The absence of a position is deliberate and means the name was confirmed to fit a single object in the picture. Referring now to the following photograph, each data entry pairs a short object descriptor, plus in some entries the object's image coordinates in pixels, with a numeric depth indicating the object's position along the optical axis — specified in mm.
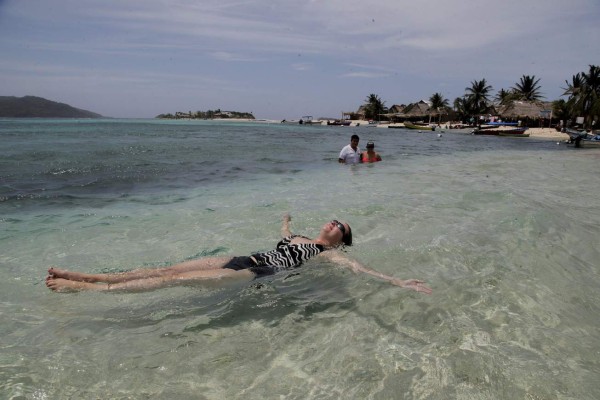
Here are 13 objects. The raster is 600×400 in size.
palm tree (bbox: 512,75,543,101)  72625
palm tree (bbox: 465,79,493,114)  74462
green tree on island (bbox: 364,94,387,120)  97625
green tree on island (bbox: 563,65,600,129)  47894
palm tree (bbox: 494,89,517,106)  74125
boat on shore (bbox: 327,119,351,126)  90650
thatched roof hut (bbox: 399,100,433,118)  84000
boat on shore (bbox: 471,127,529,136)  45281
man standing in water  14535
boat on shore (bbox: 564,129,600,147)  30984
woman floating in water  3578
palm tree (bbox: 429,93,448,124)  84312
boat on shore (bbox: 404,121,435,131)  59781
